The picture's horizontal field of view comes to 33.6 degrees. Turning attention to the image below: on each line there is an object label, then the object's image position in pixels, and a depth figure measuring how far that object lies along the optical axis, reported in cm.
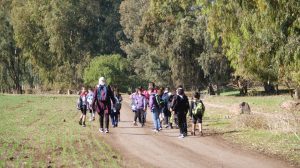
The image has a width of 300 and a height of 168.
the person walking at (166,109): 2228
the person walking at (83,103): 2361
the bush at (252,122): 2048
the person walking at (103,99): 1945
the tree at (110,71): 7356
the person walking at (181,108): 1853
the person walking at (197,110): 1919
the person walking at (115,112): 2266
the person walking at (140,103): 2273
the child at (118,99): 2340
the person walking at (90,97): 2367
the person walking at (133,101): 2308
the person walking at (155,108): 2073
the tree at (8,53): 8362
